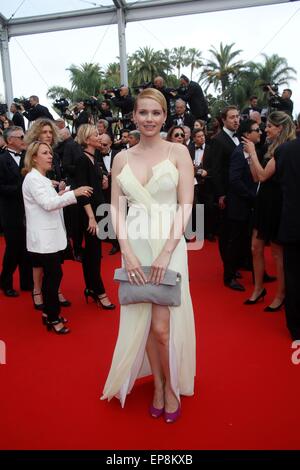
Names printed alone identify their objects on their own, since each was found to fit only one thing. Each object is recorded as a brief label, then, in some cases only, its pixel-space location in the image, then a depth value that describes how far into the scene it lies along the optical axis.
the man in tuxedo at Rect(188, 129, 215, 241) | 6.51
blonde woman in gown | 2.22
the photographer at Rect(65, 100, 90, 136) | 8.38
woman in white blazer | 3.40
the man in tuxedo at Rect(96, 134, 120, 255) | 6.45
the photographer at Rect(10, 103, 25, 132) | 9.71
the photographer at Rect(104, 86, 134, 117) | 9.36
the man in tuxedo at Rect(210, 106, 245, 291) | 4.75
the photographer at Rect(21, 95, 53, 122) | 8.40
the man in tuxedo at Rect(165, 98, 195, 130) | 8.11
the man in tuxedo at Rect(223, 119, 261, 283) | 4.25
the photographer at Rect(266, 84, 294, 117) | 7.39
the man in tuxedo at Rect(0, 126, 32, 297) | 4.62
